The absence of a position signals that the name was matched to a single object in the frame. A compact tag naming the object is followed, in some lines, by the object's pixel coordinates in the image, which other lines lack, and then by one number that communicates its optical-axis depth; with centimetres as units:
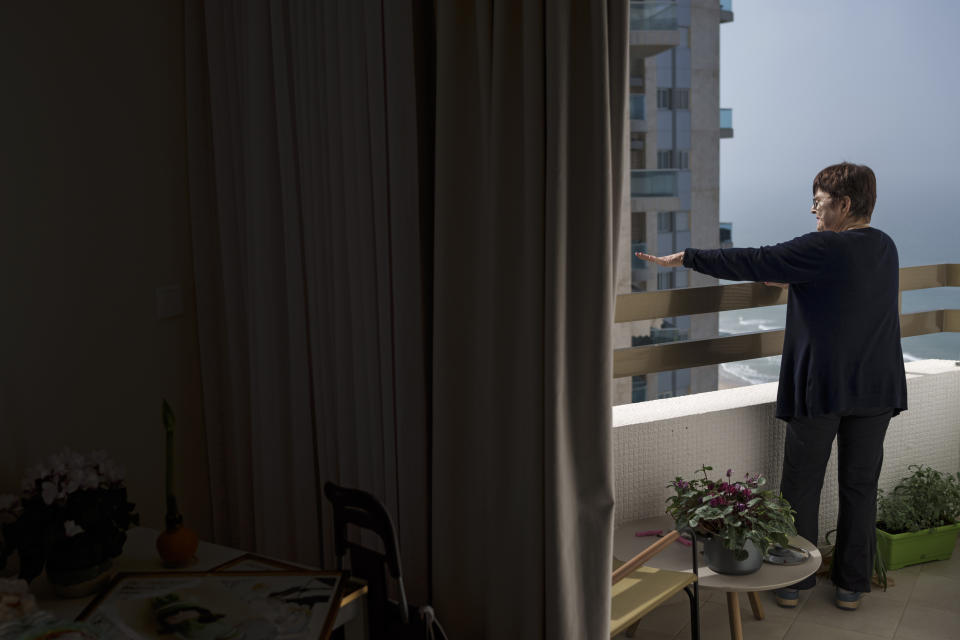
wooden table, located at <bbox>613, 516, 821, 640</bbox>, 218
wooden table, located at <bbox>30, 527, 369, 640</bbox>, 150
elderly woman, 243
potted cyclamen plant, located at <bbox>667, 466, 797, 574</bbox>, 222
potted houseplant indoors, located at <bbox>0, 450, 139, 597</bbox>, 150
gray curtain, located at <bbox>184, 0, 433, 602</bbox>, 177
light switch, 220
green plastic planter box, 292
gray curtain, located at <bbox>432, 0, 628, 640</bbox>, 146
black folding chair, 150
